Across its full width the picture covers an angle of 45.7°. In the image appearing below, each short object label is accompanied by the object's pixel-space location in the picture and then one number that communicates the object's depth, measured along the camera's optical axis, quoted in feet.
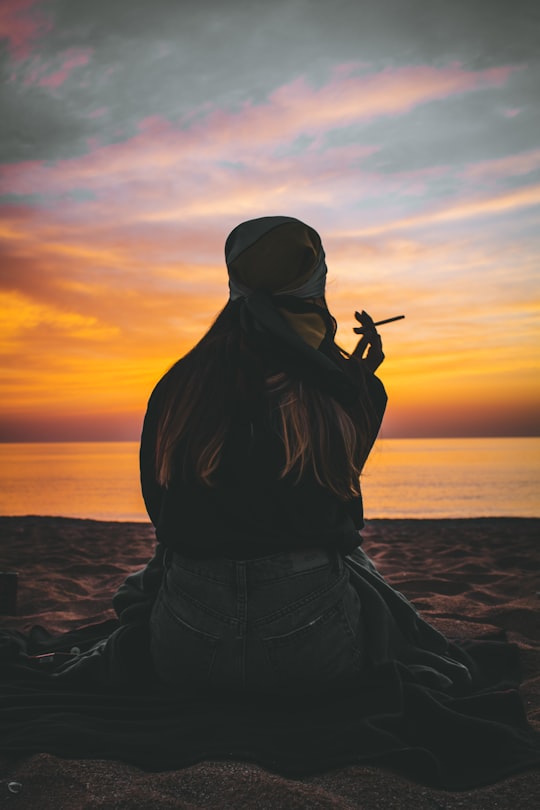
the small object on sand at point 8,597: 13.52
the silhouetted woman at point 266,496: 6.96
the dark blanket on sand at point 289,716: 6.53
